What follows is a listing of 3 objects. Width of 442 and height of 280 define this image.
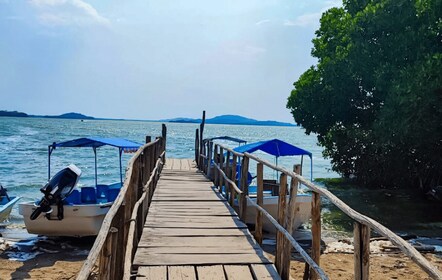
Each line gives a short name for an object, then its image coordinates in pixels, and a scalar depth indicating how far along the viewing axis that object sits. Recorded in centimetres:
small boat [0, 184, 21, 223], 1299
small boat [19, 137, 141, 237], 1034
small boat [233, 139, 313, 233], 1212
